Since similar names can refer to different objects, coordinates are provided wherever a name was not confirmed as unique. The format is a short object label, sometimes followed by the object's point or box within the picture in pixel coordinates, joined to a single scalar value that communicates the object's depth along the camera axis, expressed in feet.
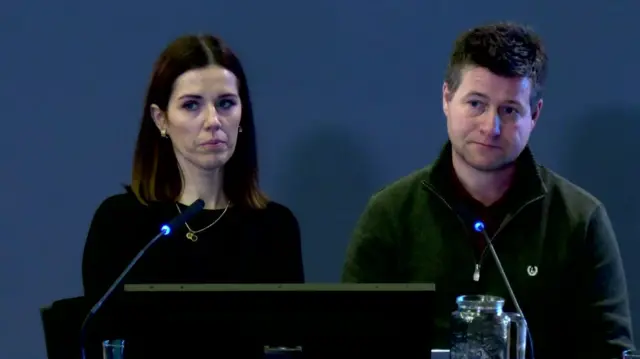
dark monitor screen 21.79
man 23.50
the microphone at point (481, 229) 22.39
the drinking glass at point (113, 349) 21.95
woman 23.73
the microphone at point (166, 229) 22.20
